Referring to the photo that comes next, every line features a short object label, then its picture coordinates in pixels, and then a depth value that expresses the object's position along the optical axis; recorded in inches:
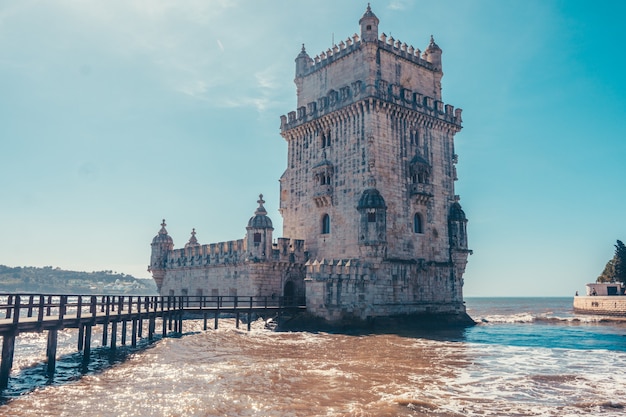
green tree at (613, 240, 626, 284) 2142.2
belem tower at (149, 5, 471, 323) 1249.4
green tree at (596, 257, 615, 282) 2616.1
